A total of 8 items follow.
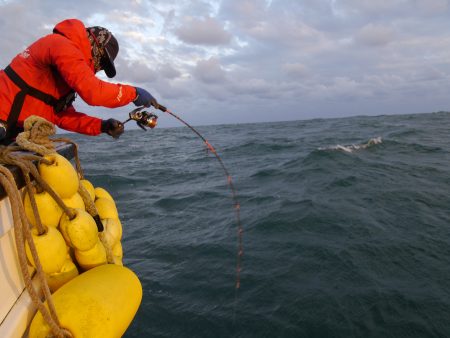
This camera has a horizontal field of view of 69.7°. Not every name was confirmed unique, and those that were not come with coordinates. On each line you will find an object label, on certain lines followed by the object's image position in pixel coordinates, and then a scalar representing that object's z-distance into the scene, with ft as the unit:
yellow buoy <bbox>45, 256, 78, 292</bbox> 5.89
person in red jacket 8.73
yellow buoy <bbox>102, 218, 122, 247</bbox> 7.30
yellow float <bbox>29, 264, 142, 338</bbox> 4.93
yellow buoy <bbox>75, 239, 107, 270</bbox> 6.18
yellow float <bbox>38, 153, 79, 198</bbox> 5.85
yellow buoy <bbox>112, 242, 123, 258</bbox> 7.77
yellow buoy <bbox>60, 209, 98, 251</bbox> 5.85
